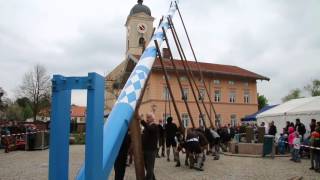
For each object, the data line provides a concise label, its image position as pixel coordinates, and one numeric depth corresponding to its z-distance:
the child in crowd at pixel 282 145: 13.31
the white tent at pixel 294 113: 14.44
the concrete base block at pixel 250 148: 13.03
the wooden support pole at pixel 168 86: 6.47
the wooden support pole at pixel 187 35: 9.33
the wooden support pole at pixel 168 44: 6.54
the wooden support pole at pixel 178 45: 7.69
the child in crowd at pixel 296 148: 10.95
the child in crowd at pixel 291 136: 11.91
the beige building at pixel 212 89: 30.85
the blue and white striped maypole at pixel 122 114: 2.39
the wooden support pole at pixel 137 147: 4.41
